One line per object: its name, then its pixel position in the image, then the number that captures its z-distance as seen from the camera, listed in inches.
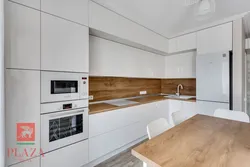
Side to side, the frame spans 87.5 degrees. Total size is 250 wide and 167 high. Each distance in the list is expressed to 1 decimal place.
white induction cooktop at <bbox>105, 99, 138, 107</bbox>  91.3
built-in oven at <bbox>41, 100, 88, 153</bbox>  54.4
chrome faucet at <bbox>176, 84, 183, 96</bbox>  138.9
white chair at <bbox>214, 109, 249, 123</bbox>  66.1
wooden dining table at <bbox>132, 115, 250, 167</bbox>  29.2
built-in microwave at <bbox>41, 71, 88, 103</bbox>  54.2
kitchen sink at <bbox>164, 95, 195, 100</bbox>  123.0
